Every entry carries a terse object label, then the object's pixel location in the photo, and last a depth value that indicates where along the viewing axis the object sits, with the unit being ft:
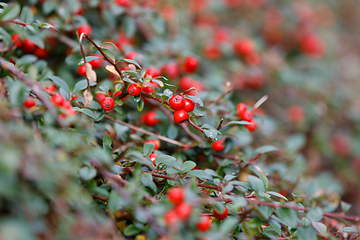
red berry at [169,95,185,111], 1.54
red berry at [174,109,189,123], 1.55
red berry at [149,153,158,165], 1.56
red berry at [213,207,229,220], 1.50
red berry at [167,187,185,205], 1.42
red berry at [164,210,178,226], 1.40
